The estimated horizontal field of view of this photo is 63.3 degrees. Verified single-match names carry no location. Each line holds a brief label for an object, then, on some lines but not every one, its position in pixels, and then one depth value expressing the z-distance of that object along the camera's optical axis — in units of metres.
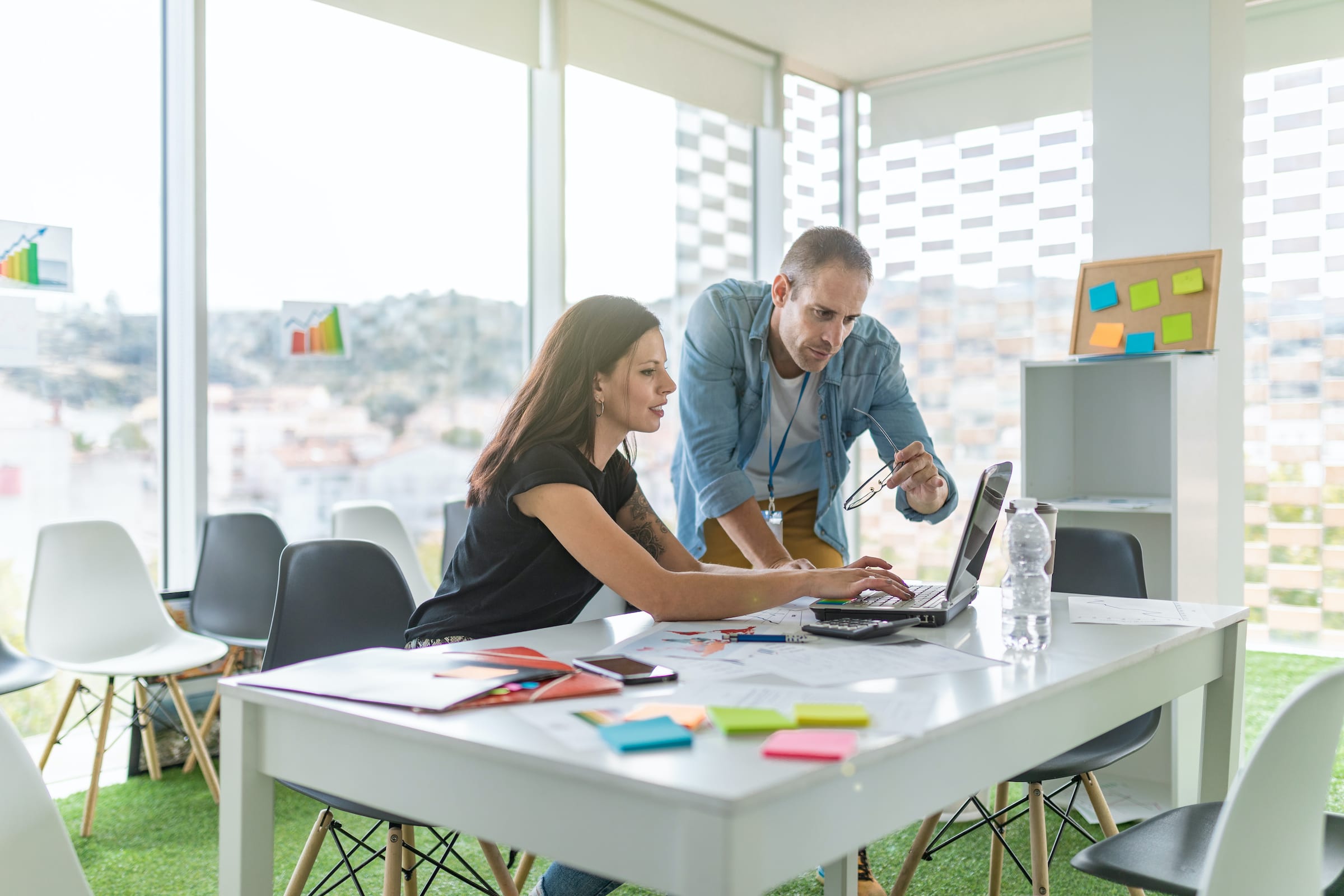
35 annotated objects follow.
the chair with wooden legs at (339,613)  1.98
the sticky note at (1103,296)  3.50
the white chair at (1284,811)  1.17
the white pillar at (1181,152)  3.56
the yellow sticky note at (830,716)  1.17
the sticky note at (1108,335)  3.46
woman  1.85
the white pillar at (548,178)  4.66
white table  0.97
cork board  3.31
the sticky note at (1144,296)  3.42
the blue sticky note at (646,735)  1.08
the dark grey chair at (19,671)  2.80
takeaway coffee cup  1.96
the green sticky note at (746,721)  1.14
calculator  1.72
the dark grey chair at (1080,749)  2.16
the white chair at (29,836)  1.31
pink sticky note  1.05
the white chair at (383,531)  3.93
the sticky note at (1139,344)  3.39
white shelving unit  3.23
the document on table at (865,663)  1.45
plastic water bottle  1.67
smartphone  1.40
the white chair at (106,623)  3.17
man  2.50
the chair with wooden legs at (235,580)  3.55
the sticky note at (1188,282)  3.31
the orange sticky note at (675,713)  1.17
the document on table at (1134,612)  1.91
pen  1.72
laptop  1.83
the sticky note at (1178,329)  3.34
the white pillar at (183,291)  3.71
